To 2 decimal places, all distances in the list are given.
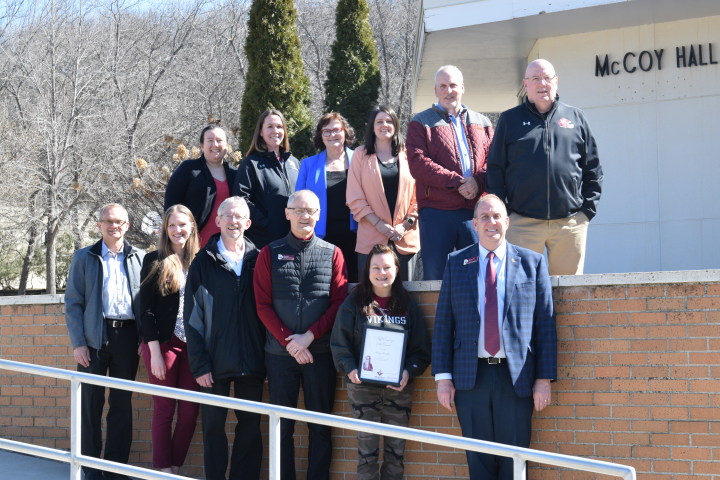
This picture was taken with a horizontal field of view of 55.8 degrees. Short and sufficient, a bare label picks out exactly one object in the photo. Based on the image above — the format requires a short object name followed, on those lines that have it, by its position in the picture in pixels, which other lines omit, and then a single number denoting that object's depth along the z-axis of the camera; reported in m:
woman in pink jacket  5.28
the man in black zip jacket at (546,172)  4.75
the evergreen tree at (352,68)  20.00
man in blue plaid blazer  4.06
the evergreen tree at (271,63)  14.30
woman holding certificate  4.40
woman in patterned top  4.88
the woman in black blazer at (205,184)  5.68
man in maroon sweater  5.09
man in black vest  4.64
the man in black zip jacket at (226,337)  4.71
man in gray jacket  5.10
